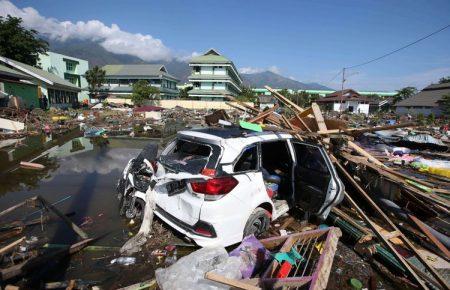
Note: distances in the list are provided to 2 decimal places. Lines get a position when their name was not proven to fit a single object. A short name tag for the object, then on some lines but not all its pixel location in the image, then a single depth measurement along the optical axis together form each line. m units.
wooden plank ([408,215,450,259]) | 4.07
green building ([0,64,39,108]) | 22.09
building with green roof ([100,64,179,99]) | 58.69
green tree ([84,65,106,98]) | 51.34
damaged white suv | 3.64
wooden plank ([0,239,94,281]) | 3.16
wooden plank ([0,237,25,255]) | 3.36
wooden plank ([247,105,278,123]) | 6.35
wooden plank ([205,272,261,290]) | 2.76
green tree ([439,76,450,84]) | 65.27
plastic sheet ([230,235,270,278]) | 3.32
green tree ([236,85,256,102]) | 54.75
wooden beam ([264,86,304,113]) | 6.89
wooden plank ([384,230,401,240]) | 4.26
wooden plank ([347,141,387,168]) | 5.47
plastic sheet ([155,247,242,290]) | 2.90
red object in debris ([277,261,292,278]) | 3.28
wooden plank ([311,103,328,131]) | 5.35
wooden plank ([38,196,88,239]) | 4.34
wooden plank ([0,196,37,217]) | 4.24
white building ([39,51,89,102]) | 48.38
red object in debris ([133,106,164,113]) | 29.11
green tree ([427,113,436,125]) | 30.54
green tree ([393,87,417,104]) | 66.75
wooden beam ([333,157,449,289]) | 3.44
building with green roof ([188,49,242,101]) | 58.14
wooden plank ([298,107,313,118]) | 6.23
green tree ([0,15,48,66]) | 38.94
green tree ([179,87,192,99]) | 60.66
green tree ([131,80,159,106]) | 45.03
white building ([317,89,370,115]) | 62.69
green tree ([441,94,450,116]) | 37.90
